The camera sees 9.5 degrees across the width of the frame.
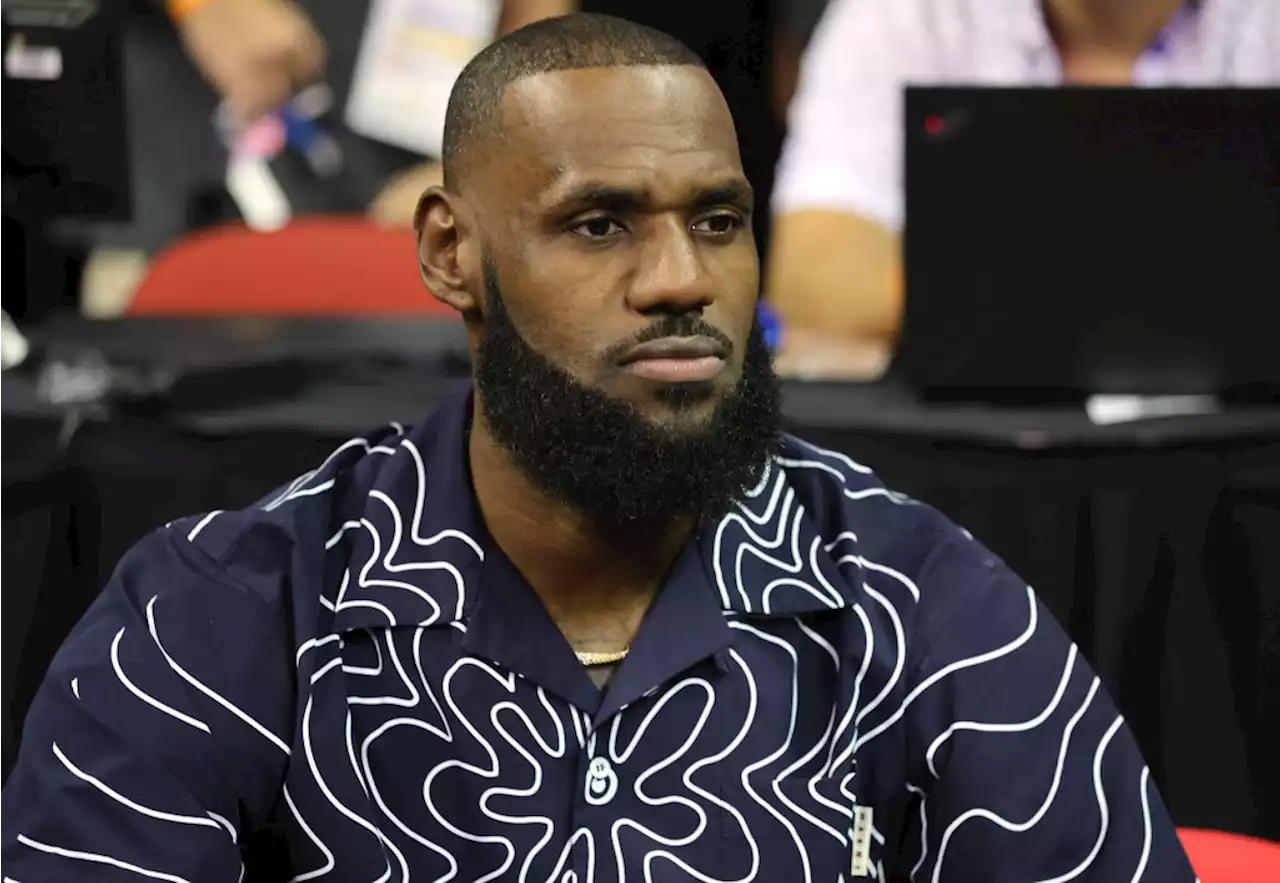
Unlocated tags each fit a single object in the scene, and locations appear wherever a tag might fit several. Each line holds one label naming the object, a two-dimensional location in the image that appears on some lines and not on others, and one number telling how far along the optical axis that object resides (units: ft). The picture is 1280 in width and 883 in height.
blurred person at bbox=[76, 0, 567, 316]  25.74
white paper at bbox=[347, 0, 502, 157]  25.71
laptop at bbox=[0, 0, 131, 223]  14.52
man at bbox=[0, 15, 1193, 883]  12.39
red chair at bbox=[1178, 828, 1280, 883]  12.44
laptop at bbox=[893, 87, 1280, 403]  13.88
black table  13.89
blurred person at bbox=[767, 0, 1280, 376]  18.72
